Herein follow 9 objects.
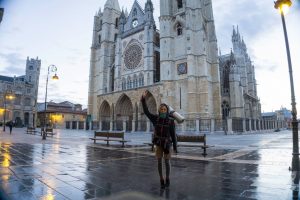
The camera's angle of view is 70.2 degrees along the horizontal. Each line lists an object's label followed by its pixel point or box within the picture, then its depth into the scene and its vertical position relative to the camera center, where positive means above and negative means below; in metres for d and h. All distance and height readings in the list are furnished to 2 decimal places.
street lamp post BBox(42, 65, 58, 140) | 16.23 +3.21
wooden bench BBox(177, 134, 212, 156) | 9.10 -0.88
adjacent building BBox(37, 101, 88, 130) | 50.69 -0.07
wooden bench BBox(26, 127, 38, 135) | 25.37 -1.43
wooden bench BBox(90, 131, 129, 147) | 11.82 -0.95
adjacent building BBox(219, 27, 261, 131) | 41.53 +7.11
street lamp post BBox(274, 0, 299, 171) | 5.42 +0.54
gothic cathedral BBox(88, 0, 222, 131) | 32.19 +9.19
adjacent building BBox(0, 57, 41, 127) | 55.78 +6.35
